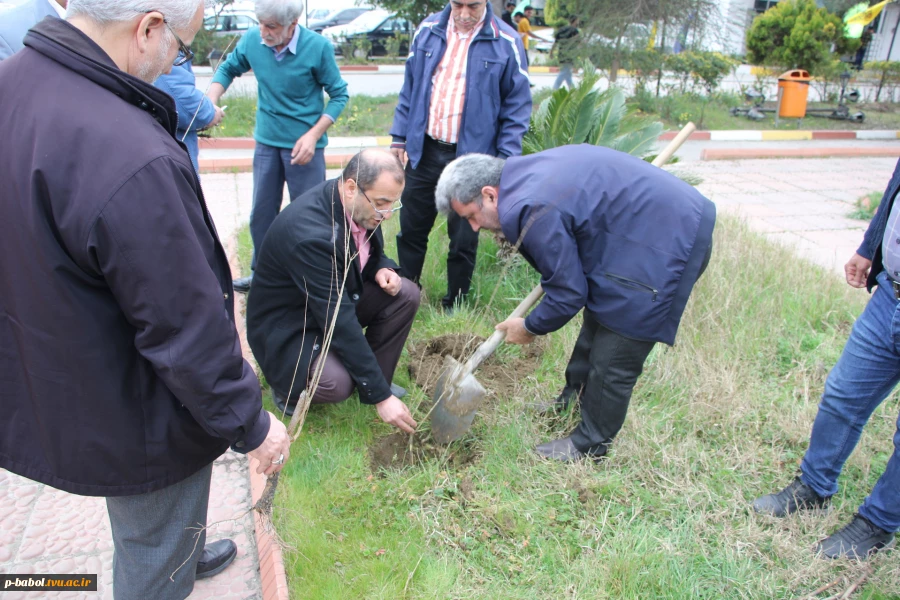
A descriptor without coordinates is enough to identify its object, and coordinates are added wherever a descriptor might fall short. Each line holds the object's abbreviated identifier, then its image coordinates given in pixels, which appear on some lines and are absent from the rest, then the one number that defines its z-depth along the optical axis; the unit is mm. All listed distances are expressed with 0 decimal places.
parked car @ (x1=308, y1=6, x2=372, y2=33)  21156
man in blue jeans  2414
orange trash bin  12367
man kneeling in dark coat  2680
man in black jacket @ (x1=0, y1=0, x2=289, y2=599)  1341
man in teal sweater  4242
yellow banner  14586
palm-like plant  4801
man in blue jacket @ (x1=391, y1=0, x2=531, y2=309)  4023
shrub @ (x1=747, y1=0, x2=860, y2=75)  13016
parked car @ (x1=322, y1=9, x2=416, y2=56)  19500
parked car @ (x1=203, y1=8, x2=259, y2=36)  14639
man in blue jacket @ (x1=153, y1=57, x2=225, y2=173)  3492
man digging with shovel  2609
